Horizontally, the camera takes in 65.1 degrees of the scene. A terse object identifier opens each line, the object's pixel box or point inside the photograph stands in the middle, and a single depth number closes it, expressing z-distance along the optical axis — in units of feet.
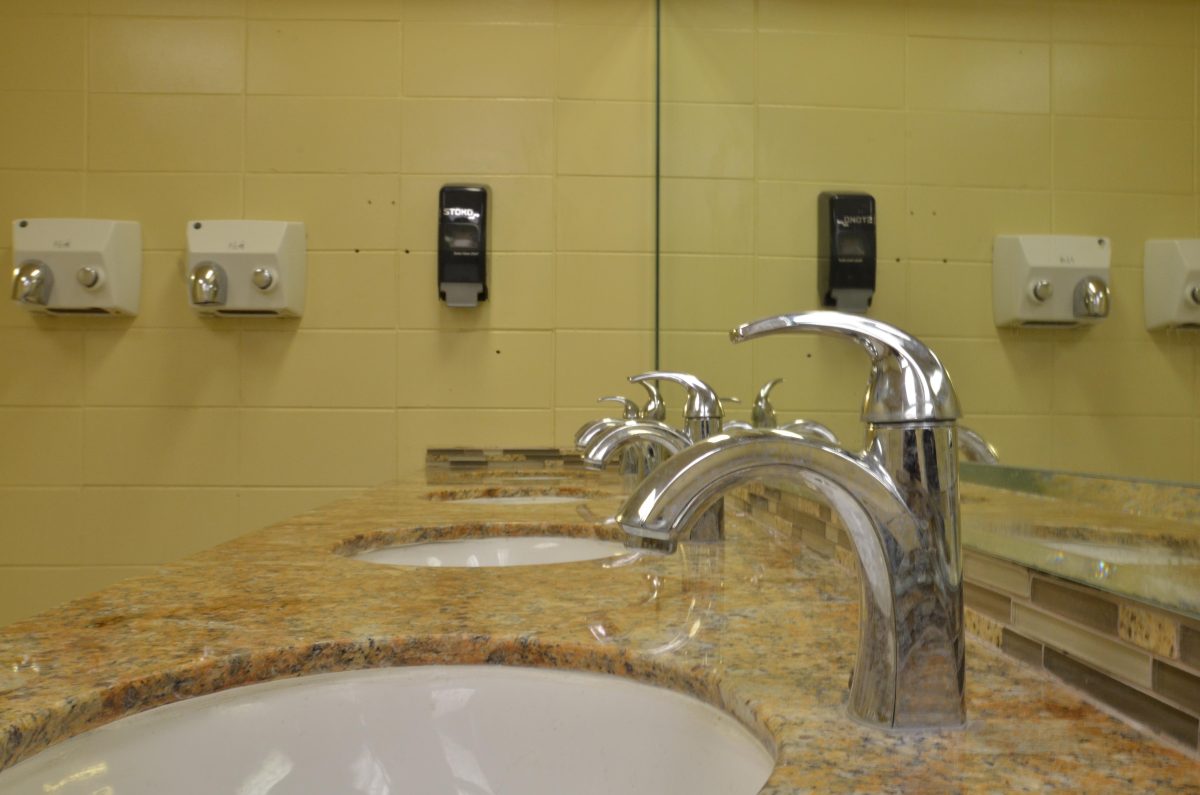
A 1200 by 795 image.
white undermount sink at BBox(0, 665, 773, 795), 1.84
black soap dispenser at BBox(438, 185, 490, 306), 7.50
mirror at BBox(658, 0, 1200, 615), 1.72
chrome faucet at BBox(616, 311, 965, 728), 1.51
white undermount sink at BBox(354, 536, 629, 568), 4.31
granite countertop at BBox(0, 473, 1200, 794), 1.42
